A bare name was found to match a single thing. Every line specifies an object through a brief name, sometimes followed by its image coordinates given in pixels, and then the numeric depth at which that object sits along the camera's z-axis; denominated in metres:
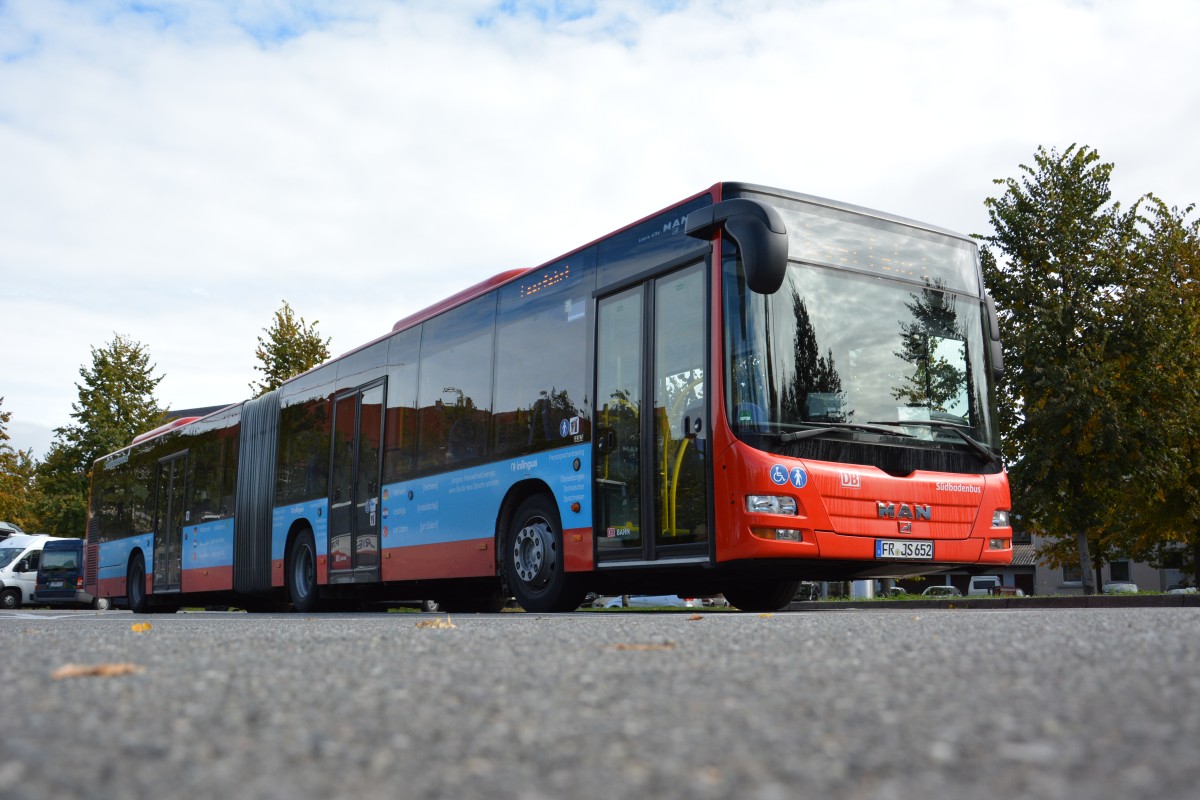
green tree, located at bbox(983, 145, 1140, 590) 21.92
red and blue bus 9.09
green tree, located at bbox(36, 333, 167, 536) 43.25
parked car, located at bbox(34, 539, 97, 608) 36.88
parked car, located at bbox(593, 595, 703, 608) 38.11
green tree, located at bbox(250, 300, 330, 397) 34.16
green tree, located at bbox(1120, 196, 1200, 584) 22.44
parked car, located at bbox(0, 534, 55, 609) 39.44
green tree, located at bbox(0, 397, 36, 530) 43.41
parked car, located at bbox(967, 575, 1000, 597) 66.42
